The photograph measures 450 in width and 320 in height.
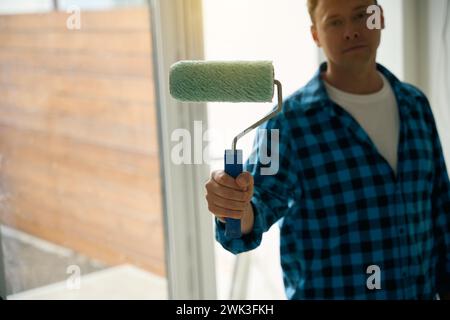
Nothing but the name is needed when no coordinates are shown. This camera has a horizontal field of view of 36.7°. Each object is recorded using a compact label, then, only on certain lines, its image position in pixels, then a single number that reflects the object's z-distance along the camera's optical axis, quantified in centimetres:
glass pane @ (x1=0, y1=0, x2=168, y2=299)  122
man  106
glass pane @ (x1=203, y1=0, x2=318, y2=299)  133
